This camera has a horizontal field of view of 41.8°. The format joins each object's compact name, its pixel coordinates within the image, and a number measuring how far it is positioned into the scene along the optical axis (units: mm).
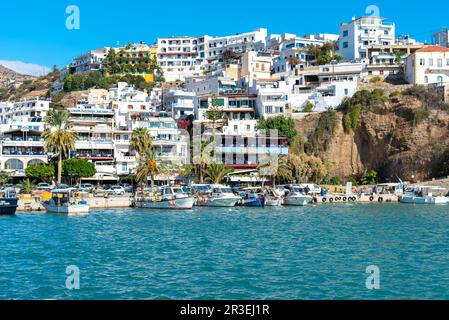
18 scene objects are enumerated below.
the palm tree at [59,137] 75500
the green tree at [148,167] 74062
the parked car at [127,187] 78025
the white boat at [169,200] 63938
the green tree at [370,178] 86438
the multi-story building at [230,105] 96700
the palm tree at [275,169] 81300
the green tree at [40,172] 76500
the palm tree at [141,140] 78812
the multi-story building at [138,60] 137125
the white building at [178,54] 144500
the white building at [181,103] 104875
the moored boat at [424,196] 73062
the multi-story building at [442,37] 125000
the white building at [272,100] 94812
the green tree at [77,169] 77562
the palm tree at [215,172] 79062
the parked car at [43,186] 72250
